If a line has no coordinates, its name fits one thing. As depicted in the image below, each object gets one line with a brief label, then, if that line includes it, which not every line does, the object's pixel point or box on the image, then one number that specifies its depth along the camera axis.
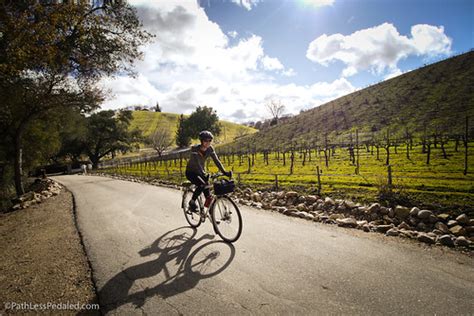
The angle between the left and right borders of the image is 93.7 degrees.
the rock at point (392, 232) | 5.39
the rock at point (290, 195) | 9.06
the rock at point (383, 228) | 5.69
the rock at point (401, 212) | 6.23
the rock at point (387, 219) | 6.24
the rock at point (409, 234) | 5.17
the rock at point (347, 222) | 6.10
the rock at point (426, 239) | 4.85
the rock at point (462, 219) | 5.42
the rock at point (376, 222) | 6.11
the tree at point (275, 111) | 112.94
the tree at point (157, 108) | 178.50
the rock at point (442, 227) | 5.32
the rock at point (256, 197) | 9.77
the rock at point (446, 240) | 4.65
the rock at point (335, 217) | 6.68
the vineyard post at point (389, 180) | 7.68
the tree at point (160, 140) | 75.26
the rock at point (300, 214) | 7.16
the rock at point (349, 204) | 7.24
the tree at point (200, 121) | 86.14
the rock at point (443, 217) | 5.84
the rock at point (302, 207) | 7.91
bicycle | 5.12
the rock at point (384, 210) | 6.56
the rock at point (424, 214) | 5.93
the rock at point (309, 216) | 6.90
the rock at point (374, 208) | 6.72
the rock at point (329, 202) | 7.78
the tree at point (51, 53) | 8.16
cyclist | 5.68
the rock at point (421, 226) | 5.73
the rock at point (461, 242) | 4.53
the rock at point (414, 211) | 6.14
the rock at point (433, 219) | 5.82
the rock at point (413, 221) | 5.98
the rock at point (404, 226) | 5.77
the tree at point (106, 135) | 58.46
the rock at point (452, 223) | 5.49
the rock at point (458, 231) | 5.11
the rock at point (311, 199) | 8.42
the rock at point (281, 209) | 7.82
